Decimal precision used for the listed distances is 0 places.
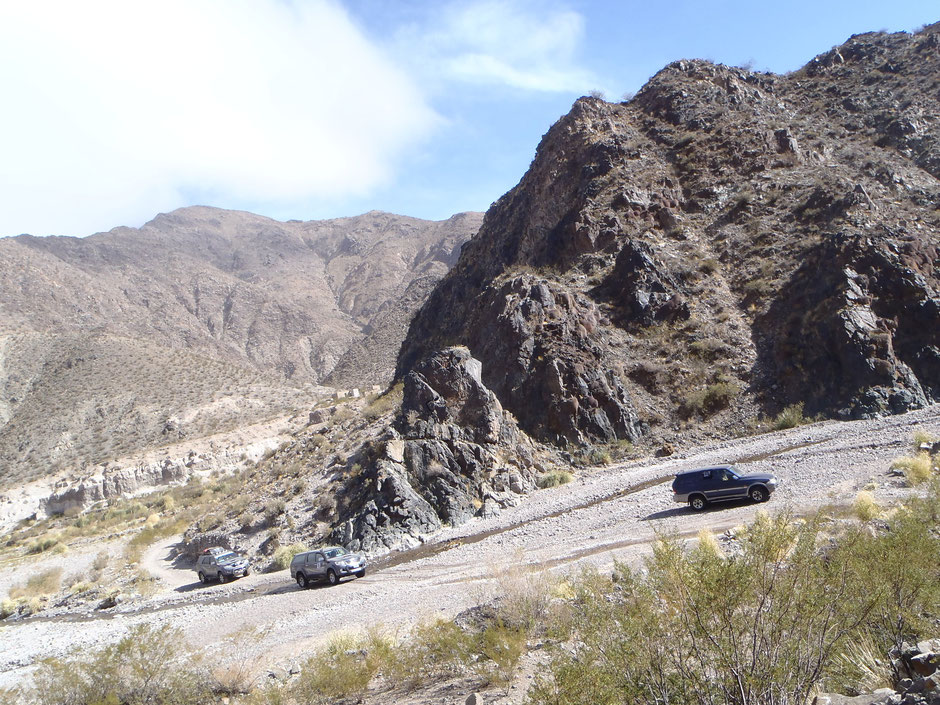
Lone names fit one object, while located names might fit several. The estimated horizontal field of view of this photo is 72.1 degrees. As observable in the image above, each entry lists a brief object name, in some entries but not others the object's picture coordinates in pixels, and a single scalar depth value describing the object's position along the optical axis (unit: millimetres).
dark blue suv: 18891
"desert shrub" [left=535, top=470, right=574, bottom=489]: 30062
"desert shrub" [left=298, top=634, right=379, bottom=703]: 9281
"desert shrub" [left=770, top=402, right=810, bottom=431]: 31106
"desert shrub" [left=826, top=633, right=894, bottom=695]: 6340
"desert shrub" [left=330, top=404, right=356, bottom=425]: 43400
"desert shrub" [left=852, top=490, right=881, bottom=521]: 12766
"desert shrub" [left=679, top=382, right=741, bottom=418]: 34000
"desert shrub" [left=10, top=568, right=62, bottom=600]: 31109
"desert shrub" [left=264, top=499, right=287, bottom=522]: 29906
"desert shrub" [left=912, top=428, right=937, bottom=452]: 20469
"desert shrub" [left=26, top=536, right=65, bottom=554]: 44438
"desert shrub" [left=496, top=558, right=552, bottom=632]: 10312
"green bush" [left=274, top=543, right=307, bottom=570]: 26234
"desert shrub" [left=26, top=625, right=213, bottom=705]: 10062
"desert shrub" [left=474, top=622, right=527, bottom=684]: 8578
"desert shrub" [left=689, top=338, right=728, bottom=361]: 36656
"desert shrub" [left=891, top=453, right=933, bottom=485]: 15867
